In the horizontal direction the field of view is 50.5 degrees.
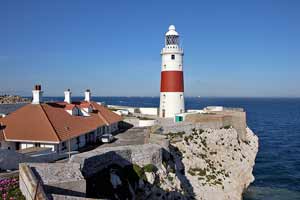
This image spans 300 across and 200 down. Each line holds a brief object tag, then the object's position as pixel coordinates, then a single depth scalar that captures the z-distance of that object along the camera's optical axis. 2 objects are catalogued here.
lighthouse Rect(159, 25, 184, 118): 36.61
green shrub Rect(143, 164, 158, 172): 19.26
